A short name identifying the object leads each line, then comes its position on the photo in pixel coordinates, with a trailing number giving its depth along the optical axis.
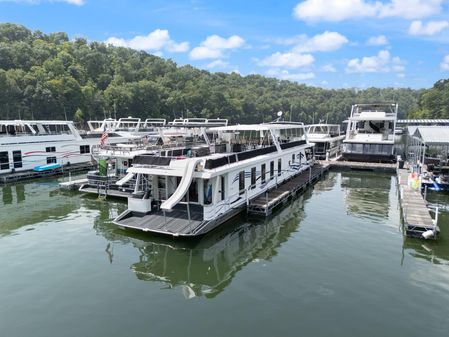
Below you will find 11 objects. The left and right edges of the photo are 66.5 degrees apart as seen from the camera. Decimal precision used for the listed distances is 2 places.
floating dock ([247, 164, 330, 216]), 16.39
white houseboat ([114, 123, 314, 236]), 13.25
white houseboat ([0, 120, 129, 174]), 25.77
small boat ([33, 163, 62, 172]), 26.65
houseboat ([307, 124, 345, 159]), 36.09
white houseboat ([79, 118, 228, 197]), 19.15
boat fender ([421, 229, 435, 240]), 13.26
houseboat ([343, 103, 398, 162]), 32.16
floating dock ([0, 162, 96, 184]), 24.67
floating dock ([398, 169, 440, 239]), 13.53
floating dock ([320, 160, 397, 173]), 29.75
